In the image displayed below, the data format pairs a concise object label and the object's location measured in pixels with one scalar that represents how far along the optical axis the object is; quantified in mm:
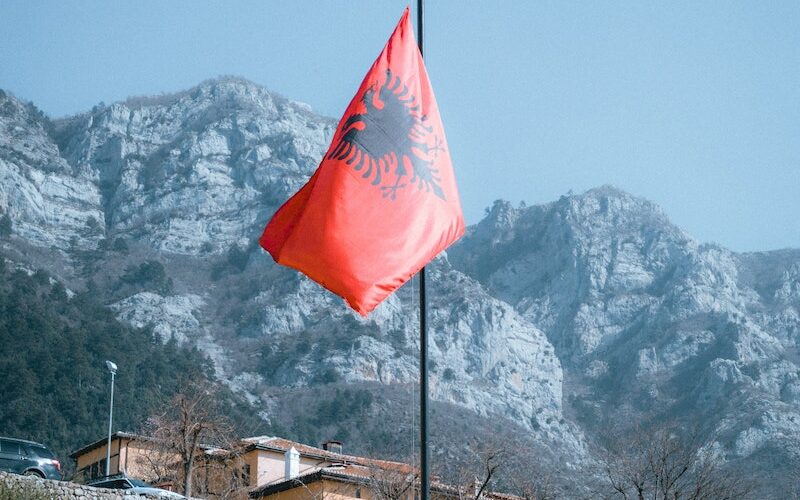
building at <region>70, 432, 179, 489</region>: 65288
